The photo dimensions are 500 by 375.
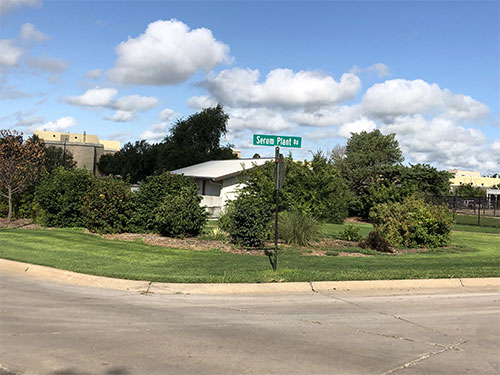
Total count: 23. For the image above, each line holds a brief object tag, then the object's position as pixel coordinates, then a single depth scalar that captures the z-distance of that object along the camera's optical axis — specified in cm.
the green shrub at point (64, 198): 1833
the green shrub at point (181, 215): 1581
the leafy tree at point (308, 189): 1628
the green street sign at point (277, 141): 1080
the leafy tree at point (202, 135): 5475
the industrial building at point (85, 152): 7462
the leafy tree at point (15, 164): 1942
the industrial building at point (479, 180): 15181
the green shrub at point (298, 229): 1509
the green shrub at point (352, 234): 1716
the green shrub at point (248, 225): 1441
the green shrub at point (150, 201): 1709
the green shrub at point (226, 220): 1653
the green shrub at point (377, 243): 1511
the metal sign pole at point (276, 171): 1047
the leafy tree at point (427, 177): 4356
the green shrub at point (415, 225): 1652
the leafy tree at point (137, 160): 5656
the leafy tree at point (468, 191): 8959
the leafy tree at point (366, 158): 4522
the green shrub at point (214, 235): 1606
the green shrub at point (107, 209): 1702
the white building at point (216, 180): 3294
